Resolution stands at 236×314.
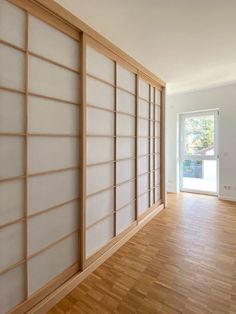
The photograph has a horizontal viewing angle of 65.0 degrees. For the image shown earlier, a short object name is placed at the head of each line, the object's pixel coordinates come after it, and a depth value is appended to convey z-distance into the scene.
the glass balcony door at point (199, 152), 4.49
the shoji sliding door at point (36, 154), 1.26
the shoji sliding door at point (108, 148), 1.95
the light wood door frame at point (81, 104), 1.39
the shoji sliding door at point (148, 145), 2.98
